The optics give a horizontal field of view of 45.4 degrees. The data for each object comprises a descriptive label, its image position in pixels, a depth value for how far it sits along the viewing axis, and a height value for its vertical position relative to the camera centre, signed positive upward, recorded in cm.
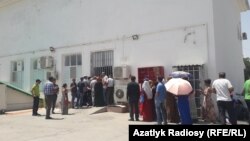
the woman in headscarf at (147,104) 1196 -92
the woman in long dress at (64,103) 1458 -99
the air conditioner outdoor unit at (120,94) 1537 -63
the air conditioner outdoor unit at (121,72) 1533 +52
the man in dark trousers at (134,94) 1220 -51
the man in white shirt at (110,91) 1556 -47
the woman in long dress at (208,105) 1158 -96
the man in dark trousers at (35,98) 1482 -74
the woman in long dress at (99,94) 1576 -63
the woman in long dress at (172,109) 1153 -108
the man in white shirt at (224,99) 923 -58
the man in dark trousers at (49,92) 1340 -41
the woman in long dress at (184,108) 927 -84
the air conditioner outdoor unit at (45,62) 1931 +138
